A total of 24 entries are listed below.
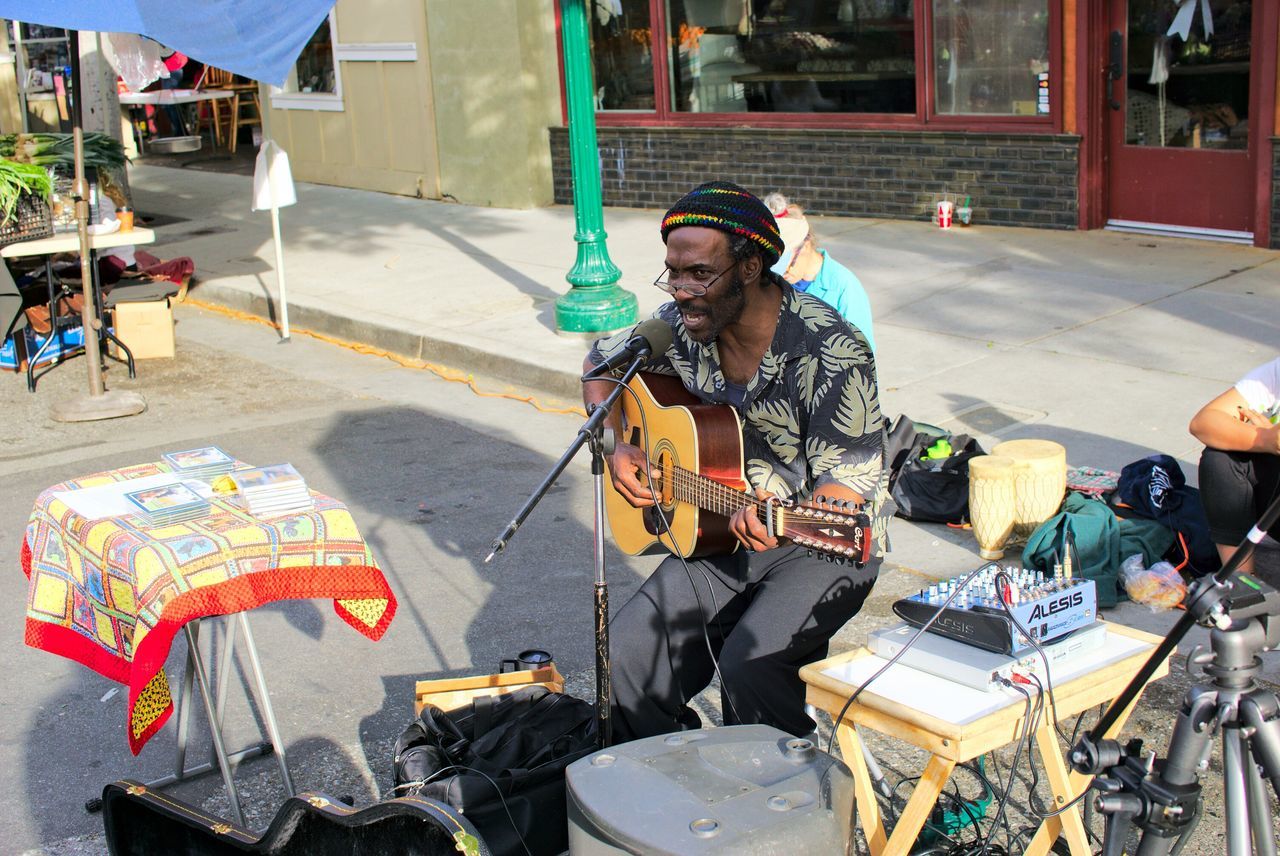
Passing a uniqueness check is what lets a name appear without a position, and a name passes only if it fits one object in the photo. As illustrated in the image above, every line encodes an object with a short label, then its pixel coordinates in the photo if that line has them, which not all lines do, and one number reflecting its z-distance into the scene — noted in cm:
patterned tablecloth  363
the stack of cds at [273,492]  394
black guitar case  292
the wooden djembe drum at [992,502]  545
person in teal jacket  564
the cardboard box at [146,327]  942
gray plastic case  246
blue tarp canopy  698
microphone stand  321
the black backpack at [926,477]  589
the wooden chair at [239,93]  1928
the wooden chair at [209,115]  1931
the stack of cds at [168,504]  387
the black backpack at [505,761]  350
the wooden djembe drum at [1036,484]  542
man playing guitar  341
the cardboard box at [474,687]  401
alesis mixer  305
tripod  244
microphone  347
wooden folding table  291
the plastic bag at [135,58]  1042
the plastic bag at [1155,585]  494
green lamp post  834
